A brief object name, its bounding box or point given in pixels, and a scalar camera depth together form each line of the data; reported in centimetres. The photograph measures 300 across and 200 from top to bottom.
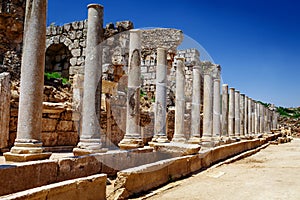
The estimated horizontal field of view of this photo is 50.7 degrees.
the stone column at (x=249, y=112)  2961
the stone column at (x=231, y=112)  2191
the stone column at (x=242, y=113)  2774
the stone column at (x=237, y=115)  2366
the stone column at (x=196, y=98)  1531
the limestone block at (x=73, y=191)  400
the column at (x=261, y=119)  3494
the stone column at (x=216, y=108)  1733
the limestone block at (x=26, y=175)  488
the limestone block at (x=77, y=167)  609
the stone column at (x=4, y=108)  1045
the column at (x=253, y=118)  3226
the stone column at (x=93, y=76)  841
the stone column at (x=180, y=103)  1338
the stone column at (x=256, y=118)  3290
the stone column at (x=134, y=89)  1069
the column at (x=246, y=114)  2775
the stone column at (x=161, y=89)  1283
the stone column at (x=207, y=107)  1523
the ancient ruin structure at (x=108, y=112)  607
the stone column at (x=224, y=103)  2136
